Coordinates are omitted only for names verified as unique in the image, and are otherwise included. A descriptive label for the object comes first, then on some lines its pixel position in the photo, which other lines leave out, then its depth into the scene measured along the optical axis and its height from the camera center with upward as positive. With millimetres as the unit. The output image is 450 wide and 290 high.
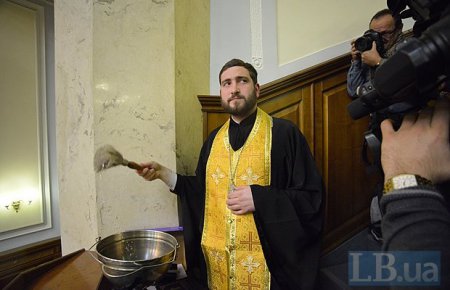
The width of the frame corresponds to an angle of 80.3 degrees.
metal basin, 1075 -528
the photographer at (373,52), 1424 +480
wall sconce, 3300 -763
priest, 1375 -335
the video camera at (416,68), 400 +111
